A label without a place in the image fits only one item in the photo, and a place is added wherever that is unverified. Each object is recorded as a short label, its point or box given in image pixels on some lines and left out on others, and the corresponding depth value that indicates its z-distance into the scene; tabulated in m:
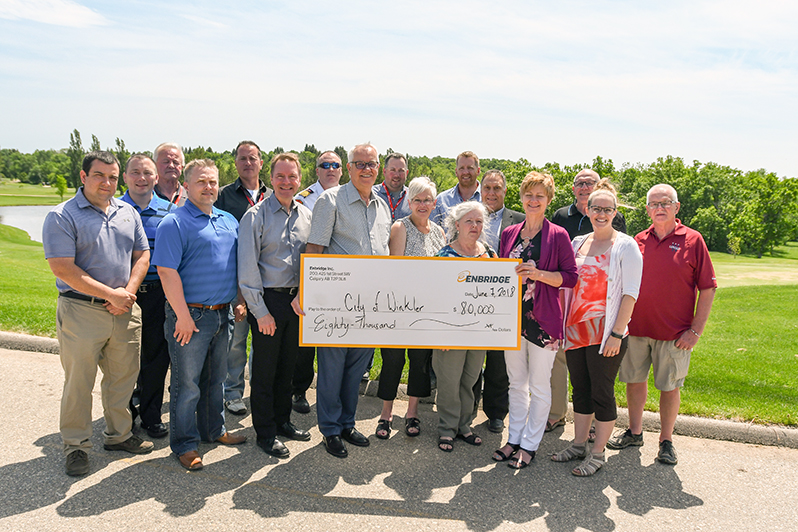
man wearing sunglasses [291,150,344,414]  5.81
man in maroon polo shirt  4.82
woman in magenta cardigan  4.55
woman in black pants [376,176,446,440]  4.99
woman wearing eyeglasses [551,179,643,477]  4.50
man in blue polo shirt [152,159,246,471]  4.36
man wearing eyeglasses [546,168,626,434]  5.42
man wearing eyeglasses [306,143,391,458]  4.77
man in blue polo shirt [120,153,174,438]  5.05
